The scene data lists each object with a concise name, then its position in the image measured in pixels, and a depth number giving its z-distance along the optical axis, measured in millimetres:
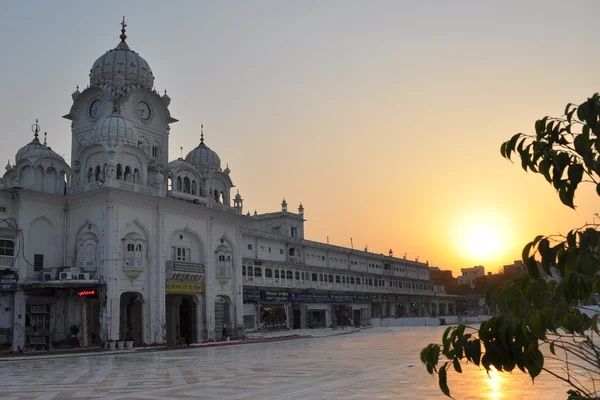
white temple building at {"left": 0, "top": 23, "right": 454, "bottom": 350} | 37094
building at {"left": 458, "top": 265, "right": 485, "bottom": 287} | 178600
